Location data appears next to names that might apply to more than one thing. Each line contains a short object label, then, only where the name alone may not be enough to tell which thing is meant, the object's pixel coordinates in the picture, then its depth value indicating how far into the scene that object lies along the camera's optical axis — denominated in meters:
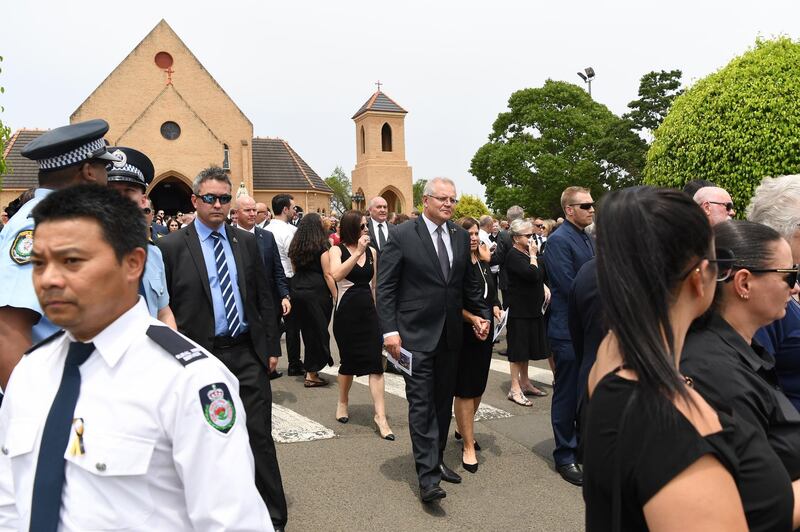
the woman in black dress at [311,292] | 8.11
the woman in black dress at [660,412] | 1.41
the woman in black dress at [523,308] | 7.39
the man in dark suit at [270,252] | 7.34
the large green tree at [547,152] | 43.47
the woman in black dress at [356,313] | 6.53
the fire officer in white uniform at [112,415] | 1.61
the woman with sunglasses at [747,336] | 1.86
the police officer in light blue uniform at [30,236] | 2.23
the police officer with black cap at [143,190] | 3.12
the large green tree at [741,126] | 8.06
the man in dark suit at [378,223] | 9.06
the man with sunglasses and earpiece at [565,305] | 5.28
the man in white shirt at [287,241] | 8.66
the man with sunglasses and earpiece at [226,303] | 3.99
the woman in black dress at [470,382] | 5.38
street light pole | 31.31
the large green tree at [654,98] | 39.12
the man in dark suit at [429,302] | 4.91
